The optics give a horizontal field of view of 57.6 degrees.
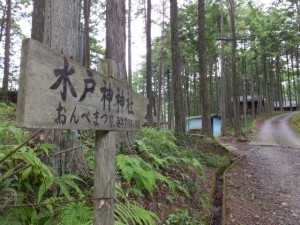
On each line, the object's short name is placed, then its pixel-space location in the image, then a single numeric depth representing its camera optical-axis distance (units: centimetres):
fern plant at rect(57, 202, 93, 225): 253
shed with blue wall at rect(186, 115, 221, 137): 3462
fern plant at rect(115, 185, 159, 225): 304
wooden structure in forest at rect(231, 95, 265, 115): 4622
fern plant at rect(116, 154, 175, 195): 389
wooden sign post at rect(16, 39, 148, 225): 149
